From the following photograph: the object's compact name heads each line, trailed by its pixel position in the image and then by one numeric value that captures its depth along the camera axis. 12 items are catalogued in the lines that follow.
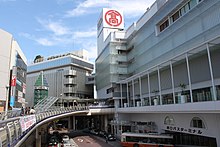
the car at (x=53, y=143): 29.34
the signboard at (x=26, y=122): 12.41
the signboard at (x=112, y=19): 60.19
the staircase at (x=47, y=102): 48.88
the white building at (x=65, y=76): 72.50
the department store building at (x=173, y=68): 20.33
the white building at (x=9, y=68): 36.28
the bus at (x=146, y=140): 25.66
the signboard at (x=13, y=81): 36.97
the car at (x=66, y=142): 31.29
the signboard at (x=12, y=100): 35.97
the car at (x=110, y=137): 37.80
